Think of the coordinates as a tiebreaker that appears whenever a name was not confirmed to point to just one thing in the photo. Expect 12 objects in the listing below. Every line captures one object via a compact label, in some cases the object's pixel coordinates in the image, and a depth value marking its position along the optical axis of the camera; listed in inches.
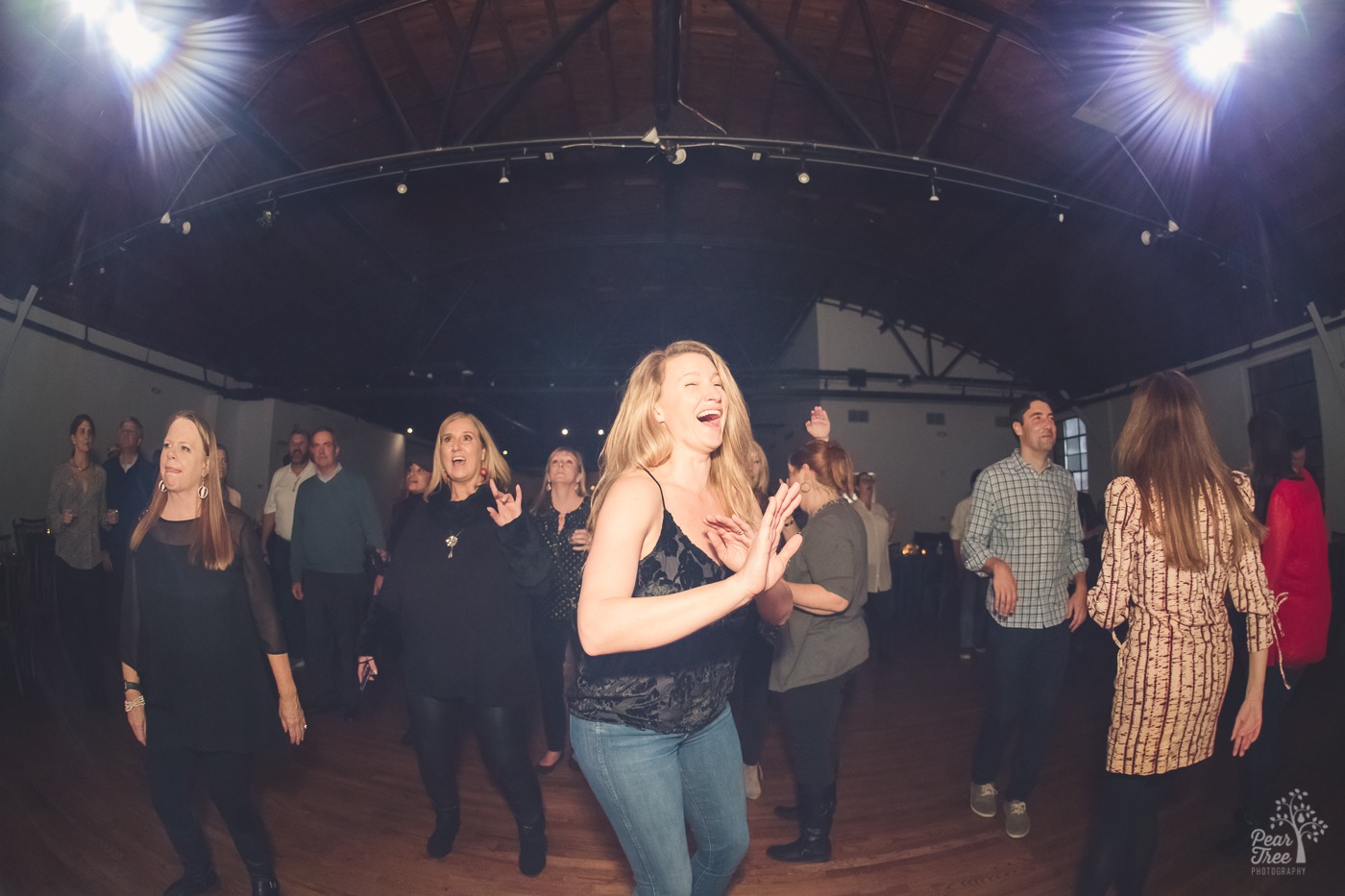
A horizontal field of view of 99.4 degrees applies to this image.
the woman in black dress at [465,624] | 89.0
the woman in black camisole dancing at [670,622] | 37.5
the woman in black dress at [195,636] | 70.5
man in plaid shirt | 98.4
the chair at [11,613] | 120.4
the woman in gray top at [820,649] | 87.7
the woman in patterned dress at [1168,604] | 62.4
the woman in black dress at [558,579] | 119.2
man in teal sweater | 150.9
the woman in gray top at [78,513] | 90.7
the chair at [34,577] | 90.0
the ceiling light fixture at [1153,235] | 210.7
